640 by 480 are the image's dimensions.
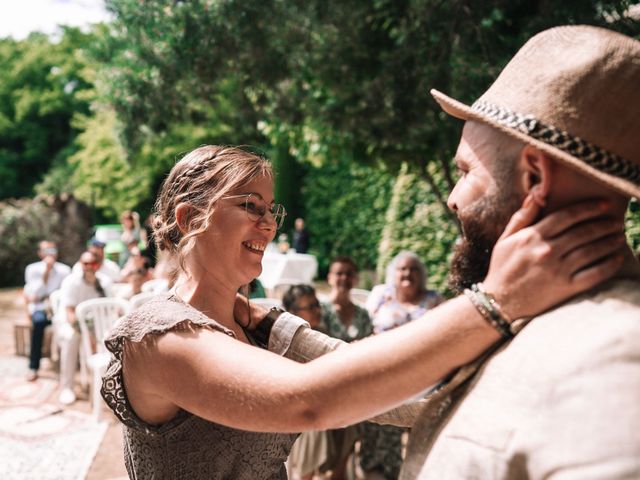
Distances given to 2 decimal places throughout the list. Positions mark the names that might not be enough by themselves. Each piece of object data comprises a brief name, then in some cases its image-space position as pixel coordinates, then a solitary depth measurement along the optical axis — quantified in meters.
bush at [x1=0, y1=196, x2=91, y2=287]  15.36
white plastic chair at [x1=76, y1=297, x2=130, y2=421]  6.48
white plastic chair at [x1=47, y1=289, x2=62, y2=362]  7.63
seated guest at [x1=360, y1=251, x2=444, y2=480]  4.75
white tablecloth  11.25
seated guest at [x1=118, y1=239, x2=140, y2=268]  10.35
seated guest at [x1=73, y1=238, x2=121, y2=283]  7.54
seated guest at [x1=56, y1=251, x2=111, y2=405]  6.67
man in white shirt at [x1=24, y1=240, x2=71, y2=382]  7.44
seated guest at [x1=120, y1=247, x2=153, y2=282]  7.72
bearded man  0.85
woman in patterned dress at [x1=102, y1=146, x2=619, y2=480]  0.97
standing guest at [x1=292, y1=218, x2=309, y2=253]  14.82
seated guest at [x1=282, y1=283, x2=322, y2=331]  4.71
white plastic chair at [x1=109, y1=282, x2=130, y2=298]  7.36
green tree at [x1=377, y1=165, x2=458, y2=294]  8.64
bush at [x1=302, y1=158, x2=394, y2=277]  13.52
